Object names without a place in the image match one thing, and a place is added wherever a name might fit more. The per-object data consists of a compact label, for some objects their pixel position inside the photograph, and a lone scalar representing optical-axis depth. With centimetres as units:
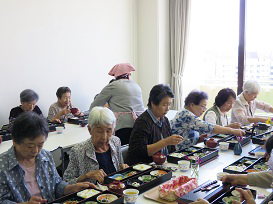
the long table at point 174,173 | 214
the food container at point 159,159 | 234
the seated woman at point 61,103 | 446
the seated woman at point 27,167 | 174
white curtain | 597
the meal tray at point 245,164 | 212
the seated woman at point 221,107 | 362
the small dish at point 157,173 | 207
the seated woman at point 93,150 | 216
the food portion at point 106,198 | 169
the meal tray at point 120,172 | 197
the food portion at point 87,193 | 177
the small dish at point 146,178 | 199
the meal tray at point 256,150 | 268
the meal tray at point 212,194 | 170
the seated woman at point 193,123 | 301
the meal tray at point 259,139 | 299
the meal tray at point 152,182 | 188
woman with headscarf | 362
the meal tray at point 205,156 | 242
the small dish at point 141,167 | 216
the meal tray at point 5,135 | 322
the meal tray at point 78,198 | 169
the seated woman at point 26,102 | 404
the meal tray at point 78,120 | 402
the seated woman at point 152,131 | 249
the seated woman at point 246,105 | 408
